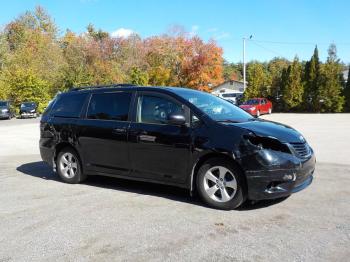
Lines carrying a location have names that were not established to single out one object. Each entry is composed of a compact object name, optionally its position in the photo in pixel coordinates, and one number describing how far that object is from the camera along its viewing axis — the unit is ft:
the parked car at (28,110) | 106.93
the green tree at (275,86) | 120.47
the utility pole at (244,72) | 133.35
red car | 98.25
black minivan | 17.24
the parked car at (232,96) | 140.97
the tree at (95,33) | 221.33
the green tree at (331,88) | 110.11
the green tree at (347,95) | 110.83
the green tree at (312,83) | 113.50
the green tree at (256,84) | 124.88
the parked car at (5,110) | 103.59
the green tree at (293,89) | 114.62
